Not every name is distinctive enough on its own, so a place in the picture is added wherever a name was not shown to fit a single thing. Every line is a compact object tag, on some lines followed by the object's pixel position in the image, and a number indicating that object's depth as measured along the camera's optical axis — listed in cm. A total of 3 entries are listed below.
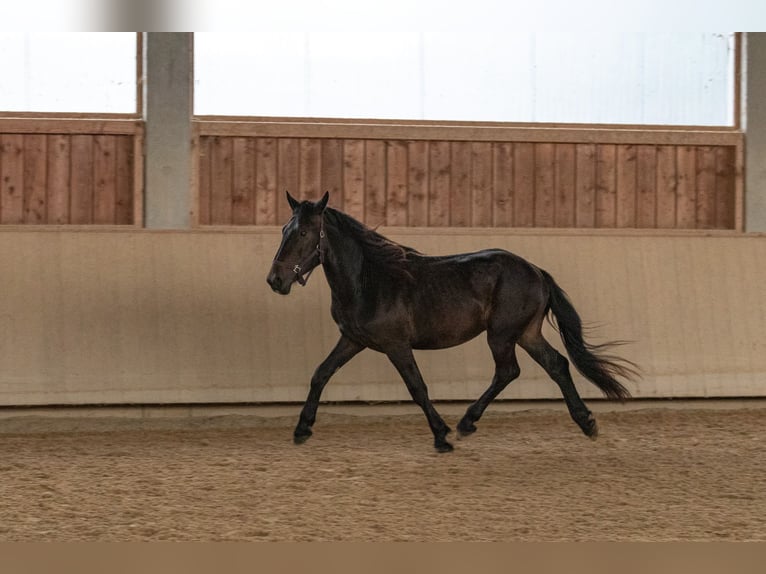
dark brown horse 1280
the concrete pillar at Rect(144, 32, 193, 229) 1670
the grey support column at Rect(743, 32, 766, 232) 1822
